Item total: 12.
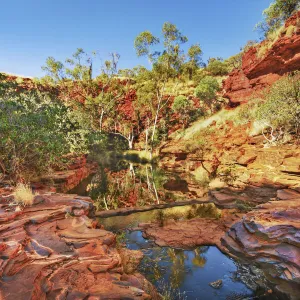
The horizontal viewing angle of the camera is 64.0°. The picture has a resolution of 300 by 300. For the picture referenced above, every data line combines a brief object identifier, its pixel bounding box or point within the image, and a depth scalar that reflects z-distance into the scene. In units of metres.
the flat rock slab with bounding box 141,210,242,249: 8.33
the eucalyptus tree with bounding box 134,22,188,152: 29.02
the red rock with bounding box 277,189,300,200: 10.46
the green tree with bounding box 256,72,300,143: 18.72
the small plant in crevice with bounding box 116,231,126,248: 7.98
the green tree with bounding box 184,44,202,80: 31.08
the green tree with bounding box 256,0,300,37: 26.19
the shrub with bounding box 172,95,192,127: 38.06
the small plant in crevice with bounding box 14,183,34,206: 7.52
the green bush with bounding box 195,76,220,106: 34.88
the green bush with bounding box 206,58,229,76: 45.72
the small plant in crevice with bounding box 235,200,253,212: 11.59
